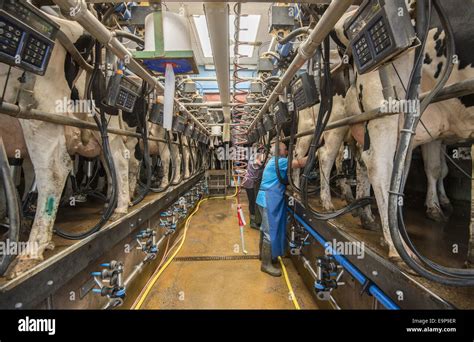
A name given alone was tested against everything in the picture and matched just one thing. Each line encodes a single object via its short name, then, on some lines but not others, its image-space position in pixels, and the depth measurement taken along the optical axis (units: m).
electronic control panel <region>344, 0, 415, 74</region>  0.79
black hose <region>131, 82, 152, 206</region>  2.30
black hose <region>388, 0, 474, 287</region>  0.79
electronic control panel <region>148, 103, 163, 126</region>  2.80
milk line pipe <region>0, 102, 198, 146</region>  1.03
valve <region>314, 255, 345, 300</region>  1.46
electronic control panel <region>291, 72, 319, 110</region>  1.87
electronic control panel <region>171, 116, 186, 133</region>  3.55
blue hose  1.01
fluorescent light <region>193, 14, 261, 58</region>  4.67
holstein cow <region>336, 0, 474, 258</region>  1.13
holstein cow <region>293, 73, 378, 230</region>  1.88
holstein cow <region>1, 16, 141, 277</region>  1.18
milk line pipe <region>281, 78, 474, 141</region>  0.81
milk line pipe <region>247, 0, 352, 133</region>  0.97
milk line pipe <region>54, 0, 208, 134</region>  0.95
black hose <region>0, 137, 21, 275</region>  0.87
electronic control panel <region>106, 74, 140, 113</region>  1.67
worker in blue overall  2.62
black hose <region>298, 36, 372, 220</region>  1.64
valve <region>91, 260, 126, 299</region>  1.37
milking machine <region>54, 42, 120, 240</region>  1.55
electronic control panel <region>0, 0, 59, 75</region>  0.85
